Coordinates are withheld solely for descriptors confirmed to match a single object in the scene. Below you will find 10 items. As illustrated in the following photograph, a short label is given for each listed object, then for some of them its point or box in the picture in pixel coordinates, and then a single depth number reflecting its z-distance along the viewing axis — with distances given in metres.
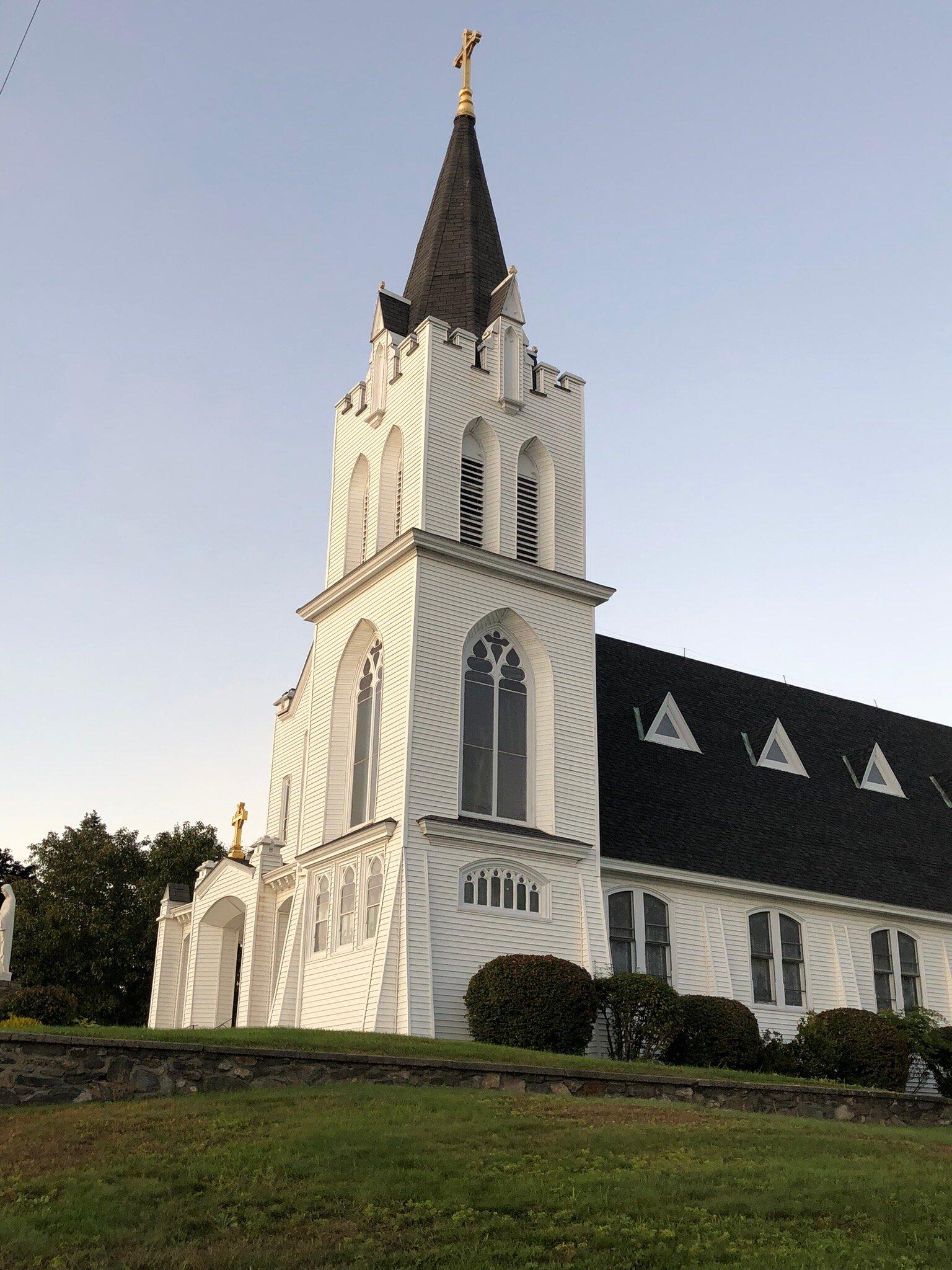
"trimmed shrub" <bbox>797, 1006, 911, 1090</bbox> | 24.59
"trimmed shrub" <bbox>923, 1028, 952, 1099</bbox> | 25.61
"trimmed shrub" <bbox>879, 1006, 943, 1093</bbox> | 25.67
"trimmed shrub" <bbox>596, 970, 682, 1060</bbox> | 22.27
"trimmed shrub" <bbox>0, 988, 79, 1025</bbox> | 25.39
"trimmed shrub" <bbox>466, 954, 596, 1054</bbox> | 21.17
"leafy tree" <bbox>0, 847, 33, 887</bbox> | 49.50
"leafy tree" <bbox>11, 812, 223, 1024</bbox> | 41.19
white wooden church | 23.59
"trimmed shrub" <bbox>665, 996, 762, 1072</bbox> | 22.98
